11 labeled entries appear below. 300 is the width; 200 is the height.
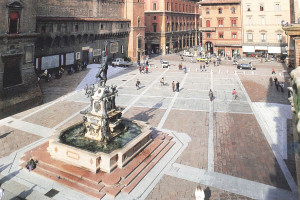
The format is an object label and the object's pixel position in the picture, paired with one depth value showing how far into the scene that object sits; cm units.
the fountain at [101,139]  1319
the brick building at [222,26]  6072
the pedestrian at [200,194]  1056
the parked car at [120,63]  4884
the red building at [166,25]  6744
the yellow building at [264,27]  5491
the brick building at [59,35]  2272
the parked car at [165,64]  4917
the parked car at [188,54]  6571
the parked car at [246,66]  4622
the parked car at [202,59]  5518
